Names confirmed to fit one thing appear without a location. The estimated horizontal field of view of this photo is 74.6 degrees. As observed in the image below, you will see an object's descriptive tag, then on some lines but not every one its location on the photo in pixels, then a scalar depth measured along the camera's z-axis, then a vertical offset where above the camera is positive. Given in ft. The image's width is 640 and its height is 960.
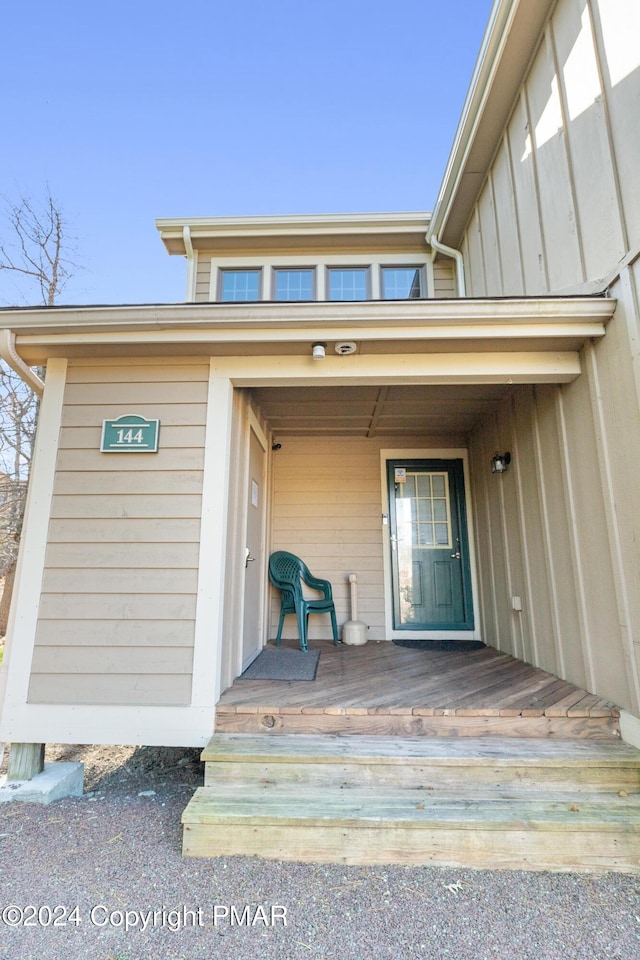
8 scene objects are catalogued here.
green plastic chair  12.81 -0.92
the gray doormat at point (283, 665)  9.51 -2.77
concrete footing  7.34 -4.13
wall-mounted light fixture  11.71 +2.49
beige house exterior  7.51 +2.60
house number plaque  8.45 +2.36
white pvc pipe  14.10 -1.48
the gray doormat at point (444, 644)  12.93 -2.88
